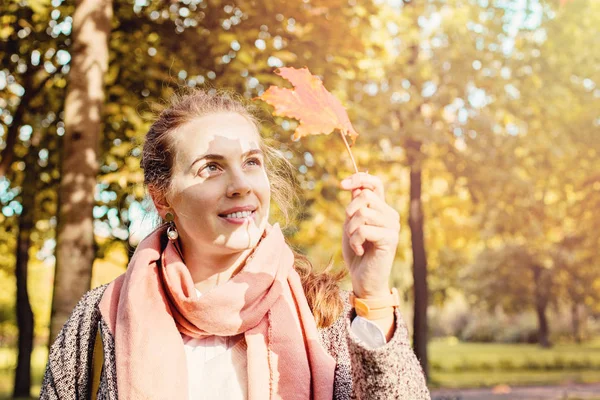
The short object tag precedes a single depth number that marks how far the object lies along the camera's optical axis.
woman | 2.41
